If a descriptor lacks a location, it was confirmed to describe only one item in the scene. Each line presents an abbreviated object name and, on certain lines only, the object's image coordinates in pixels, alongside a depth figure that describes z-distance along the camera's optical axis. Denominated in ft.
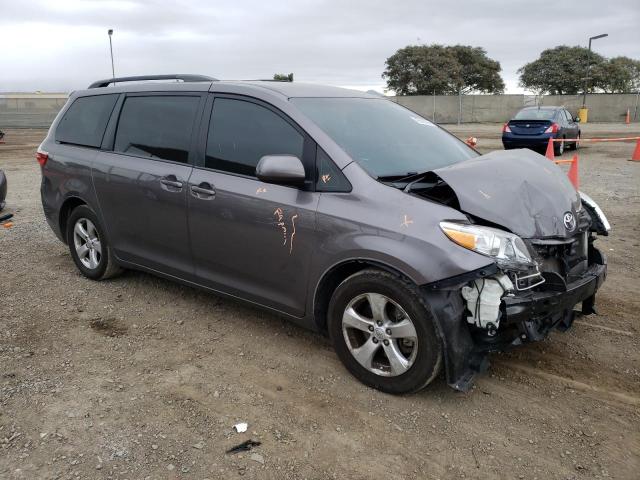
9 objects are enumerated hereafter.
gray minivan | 10.02
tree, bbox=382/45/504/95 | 185.68
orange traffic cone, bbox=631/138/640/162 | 48.01
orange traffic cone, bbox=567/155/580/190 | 29.64
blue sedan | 53.97
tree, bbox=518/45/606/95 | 194.59
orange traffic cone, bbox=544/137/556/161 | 46.62
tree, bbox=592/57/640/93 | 194.08
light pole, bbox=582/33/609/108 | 120.34
